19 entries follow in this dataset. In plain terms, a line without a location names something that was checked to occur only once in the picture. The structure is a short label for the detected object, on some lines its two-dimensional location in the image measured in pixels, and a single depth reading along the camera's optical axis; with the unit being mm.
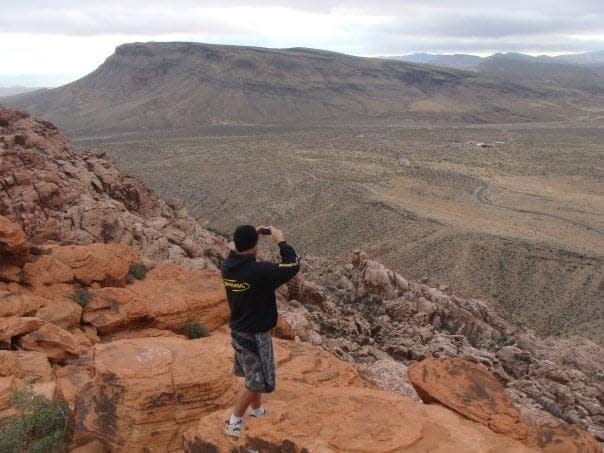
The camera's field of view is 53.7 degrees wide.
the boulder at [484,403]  7617
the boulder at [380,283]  18672
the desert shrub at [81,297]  10430
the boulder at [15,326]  8391
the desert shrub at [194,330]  10789
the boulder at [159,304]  10430
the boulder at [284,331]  11672
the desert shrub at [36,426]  6242
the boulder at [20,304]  9367
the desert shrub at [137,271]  12326
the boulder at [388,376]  11328
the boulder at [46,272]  10789
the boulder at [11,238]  10336
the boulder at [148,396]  6531
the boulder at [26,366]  7555
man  5473
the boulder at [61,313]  9681
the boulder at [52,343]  8516
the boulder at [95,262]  11367
